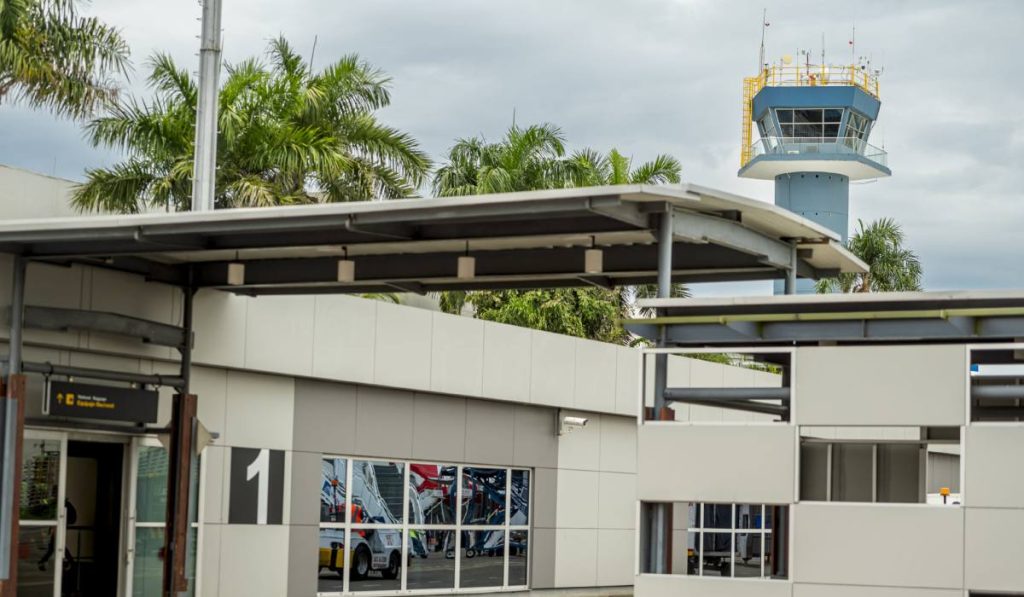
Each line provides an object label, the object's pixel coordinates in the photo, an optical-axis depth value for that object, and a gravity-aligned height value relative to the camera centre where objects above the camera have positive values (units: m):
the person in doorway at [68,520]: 17.66 -1.08
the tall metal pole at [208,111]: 21.42 +4.68
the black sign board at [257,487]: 20.78 -0.70
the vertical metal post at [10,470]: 15.80 -0.42
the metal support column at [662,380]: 13.21 +0.61
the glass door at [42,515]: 17.34 -0.98
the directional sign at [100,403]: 17.36 +0.35
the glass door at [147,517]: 18.98 -1.05
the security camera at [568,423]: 26.86 +0.42
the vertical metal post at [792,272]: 15.91 +1.90
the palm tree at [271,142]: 27.02 +5.45
